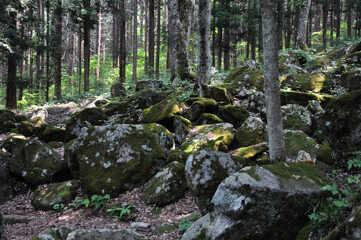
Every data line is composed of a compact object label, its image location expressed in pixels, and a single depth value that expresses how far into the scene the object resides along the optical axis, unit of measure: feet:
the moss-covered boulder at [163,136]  25.40
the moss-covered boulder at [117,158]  21.56
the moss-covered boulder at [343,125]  14.83
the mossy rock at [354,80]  26.15
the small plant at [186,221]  15.22
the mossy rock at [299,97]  28.63
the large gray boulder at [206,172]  15.43
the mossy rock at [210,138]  23.93
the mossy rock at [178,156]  22.64
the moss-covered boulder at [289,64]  41.55
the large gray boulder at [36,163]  24.34
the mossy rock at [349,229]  8.05
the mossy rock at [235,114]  28.87
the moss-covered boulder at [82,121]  32.99
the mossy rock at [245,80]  36.62
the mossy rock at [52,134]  33.40
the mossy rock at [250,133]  24.09
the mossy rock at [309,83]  32.71
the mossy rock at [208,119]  29.22
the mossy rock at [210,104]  31.09
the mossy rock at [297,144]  21.18
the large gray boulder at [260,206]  11.46
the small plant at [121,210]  18.09
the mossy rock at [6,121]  38.34
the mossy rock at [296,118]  25.05
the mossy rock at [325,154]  17.10
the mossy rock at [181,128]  27.32
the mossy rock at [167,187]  19.33
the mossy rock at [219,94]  33.37
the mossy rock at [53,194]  20.92
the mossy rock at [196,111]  30.50
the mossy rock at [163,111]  29.58
